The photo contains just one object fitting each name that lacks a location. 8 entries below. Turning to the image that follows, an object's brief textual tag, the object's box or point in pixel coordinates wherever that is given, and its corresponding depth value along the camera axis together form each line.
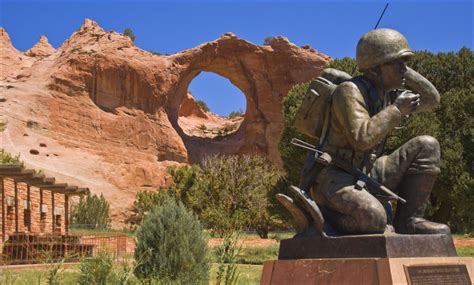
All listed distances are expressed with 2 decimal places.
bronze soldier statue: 4.84
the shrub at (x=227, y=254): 5.79
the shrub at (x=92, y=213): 39.72
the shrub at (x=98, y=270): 6.20
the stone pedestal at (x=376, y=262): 4.50
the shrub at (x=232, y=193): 29.00
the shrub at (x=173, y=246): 10.26
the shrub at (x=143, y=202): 35.09
